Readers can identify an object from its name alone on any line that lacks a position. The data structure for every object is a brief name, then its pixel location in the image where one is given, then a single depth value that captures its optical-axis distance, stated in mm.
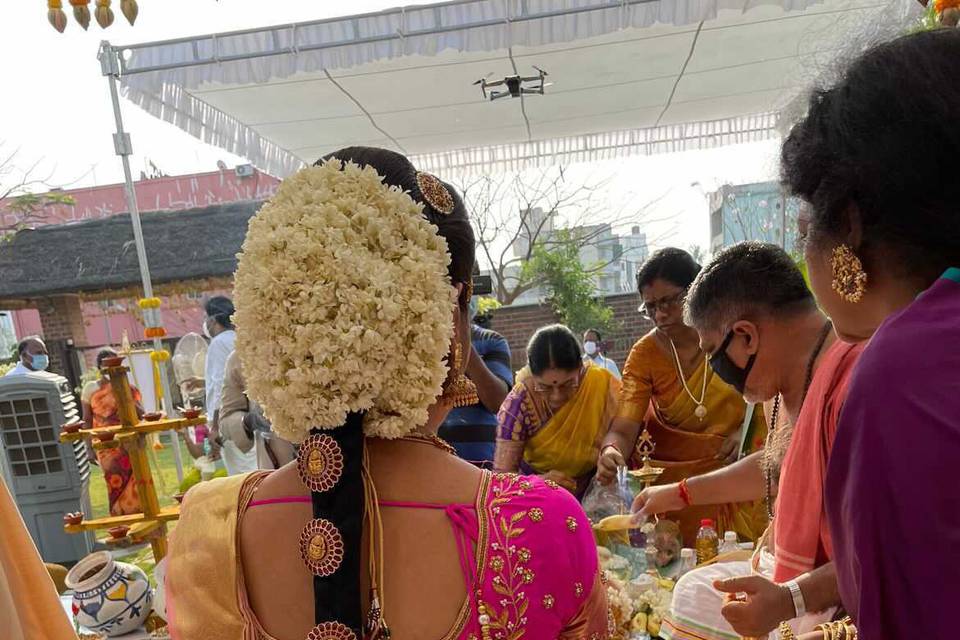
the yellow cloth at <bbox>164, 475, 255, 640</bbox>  1003
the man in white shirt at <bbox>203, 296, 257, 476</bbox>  5320
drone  4734
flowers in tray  1794
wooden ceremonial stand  2281
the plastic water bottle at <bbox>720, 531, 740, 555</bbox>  2131
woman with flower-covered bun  936
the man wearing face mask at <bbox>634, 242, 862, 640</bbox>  1356
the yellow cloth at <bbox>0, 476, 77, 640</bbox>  1313
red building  17891
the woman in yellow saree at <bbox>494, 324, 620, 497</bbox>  3172
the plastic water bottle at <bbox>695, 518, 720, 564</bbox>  2164
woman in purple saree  738
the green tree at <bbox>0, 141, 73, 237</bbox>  15312
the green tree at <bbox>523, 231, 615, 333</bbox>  13867
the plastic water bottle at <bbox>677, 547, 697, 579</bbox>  2092
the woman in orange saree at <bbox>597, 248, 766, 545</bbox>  2787
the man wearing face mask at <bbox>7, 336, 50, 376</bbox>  6047
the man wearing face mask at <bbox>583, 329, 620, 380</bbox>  8828
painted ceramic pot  2049
